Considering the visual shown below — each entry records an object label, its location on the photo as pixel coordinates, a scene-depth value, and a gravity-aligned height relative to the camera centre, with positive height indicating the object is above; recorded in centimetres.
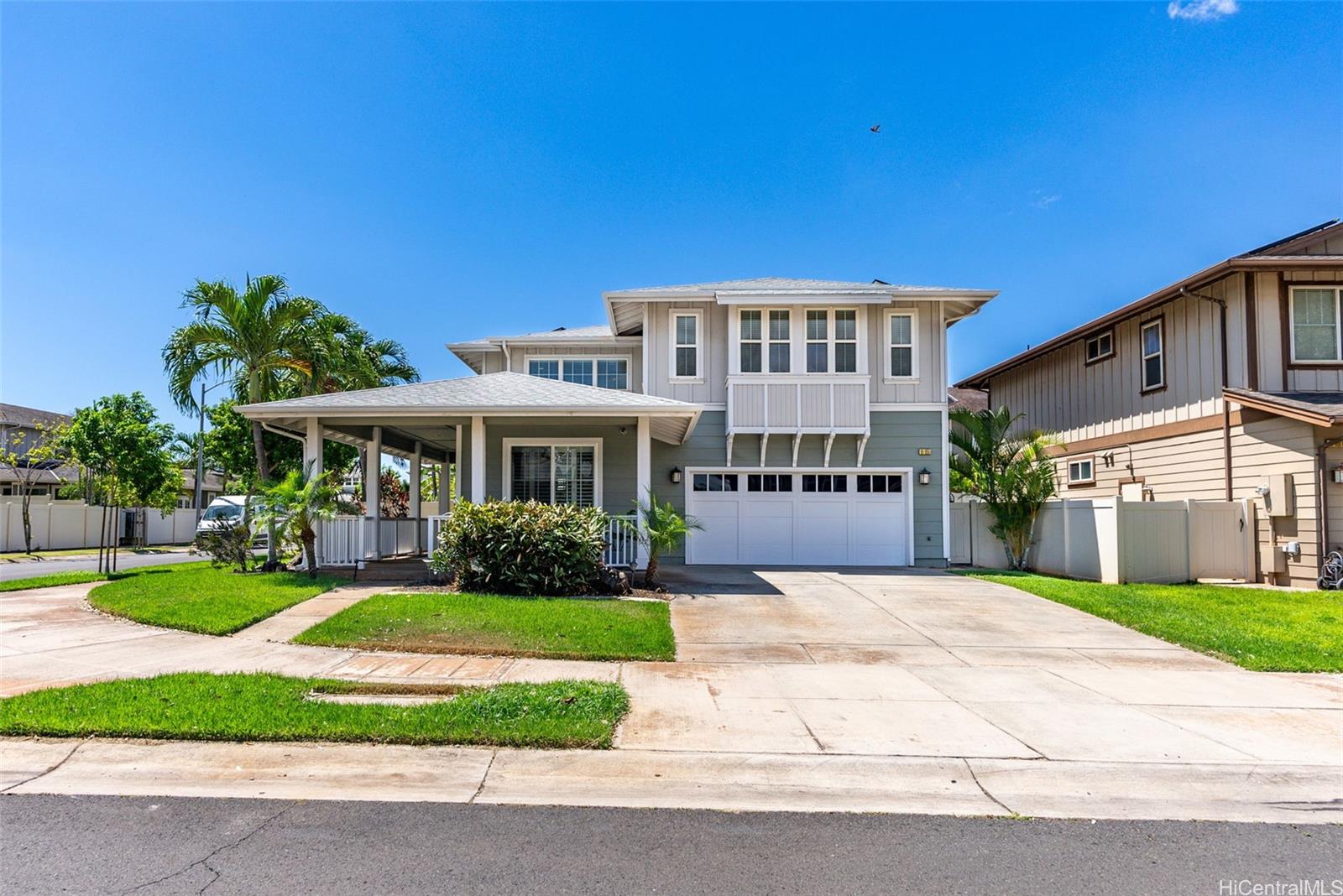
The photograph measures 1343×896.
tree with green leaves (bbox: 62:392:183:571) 1959 +134
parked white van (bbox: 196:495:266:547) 2325 -55
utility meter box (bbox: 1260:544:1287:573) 1304 -117
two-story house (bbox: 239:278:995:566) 1568 +127
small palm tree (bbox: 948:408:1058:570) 1577 +39
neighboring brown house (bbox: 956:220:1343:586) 1251 +195
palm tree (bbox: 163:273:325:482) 1530 +326
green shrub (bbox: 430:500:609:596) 1084 -85
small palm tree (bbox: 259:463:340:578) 1211 -21
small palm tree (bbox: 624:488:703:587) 1202 -59
